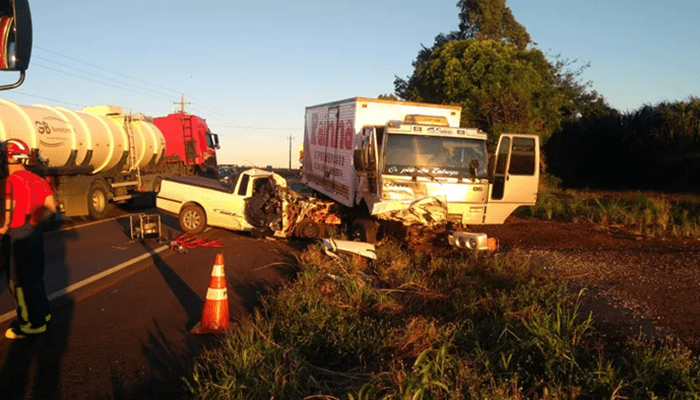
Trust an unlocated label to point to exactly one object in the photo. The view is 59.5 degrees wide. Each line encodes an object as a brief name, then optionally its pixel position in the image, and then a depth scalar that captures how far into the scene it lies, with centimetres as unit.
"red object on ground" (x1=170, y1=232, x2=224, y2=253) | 1176
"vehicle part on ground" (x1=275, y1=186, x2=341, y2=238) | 1311
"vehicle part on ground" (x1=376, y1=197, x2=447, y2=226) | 997
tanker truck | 1531
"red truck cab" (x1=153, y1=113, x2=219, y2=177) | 2770
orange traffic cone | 614
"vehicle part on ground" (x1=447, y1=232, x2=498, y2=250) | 931
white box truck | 1032
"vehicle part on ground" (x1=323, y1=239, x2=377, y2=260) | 940
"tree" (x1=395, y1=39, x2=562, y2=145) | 2422
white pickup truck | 1315
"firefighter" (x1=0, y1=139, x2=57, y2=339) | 589
